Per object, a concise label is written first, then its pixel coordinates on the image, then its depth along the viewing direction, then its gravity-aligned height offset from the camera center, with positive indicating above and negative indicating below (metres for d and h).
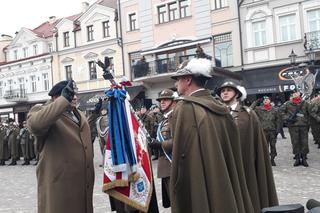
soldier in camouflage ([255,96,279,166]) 11.07 -0.51
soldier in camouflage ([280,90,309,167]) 10.65 -0.65
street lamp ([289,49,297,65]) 20.30 +2.32
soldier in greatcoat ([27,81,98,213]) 3.70 -0.40
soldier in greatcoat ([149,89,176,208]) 5.47 -0.68
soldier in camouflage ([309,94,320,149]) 12.67 -0.72
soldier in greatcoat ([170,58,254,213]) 3.24 -0.42
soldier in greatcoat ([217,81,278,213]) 4.46 -0.62
